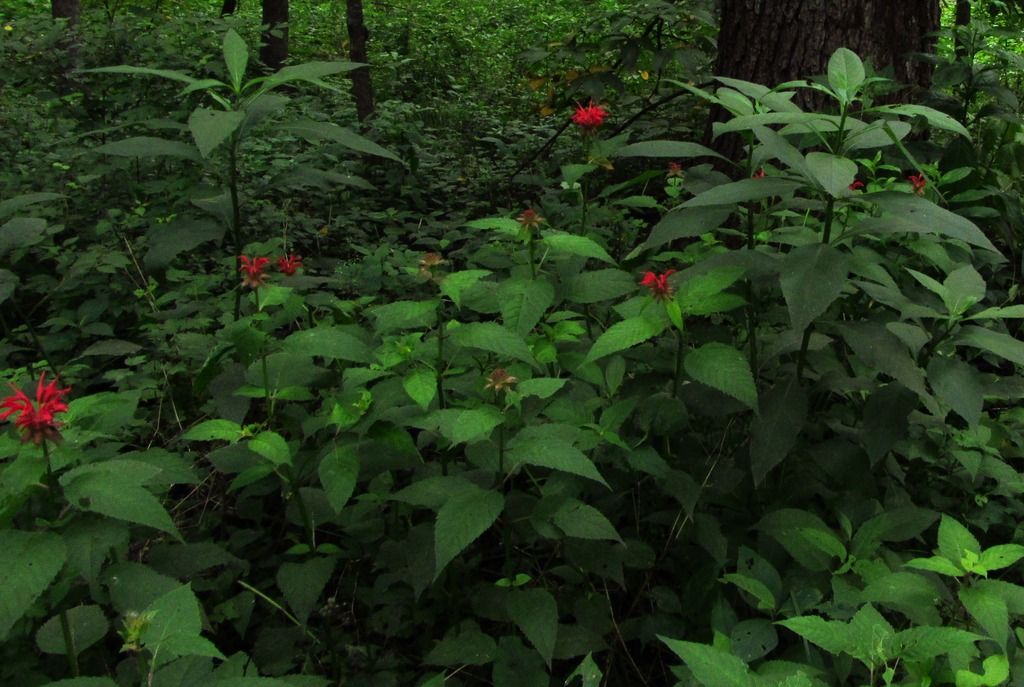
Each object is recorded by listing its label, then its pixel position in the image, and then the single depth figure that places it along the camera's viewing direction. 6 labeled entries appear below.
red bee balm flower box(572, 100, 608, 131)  2.55
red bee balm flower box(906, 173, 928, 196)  2.53
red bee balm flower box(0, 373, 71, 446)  1.41
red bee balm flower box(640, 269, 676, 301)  1.86
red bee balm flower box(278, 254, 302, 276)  2.32
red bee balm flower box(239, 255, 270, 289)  2.02
